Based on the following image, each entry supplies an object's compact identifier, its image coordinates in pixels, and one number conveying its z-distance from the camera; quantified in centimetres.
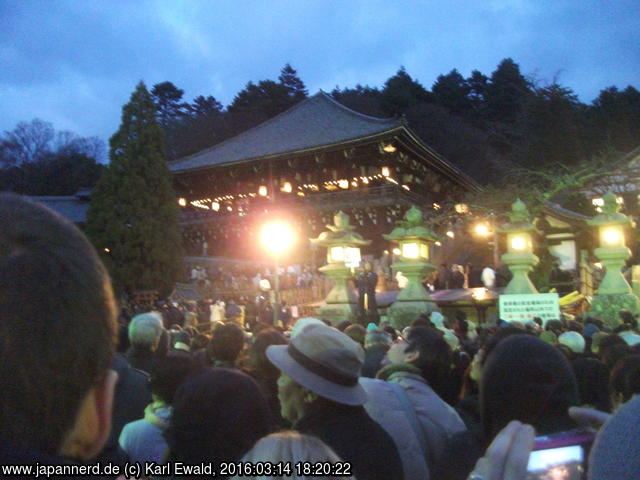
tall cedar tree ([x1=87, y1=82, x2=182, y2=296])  2319
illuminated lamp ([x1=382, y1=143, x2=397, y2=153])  2362
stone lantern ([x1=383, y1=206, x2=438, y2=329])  1089
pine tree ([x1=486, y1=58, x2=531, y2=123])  5156
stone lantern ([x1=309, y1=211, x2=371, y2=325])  1178
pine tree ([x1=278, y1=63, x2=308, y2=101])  5612
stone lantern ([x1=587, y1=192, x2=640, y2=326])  1076
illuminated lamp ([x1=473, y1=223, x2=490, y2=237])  1755
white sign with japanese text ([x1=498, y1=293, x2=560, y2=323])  838
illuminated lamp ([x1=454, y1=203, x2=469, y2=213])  1777
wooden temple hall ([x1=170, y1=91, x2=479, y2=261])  2472
